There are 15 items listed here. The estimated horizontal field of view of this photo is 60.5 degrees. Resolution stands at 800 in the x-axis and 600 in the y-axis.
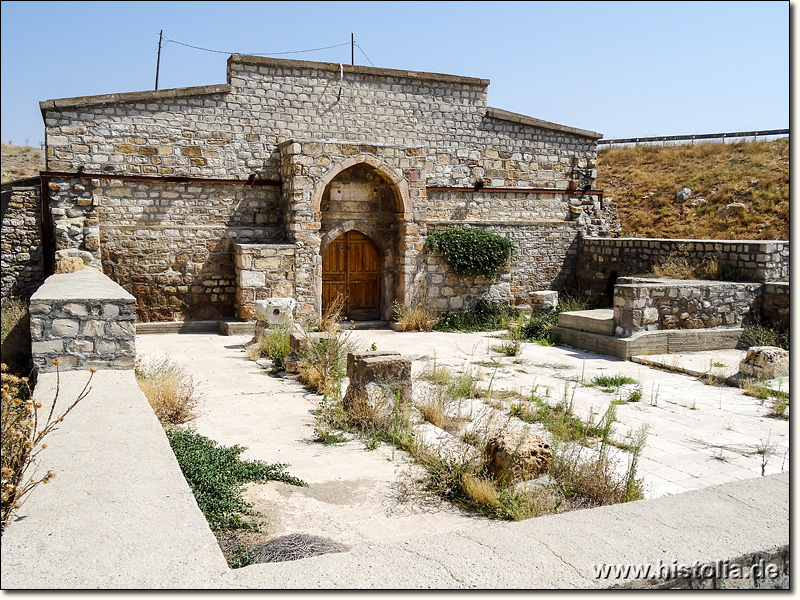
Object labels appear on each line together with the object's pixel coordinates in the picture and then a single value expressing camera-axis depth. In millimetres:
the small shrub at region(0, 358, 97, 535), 3350
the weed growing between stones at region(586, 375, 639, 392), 9075
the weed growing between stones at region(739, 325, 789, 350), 11344
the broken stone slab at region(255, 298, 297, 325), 11875
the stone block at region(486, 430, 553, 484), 5195
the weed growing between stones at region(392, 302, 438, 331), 14133
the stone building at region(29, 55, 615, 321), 13000
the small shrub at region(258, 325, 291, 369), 9773
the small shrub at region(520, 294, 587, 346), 12773
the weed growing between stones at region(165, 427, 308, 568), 4367
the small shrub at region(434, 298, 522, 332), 14391
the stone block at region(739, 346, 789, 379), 9328
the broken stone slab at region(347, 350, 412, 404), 7211
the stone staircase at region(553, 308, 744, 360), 11219
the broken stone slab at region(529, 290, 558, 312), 15453
